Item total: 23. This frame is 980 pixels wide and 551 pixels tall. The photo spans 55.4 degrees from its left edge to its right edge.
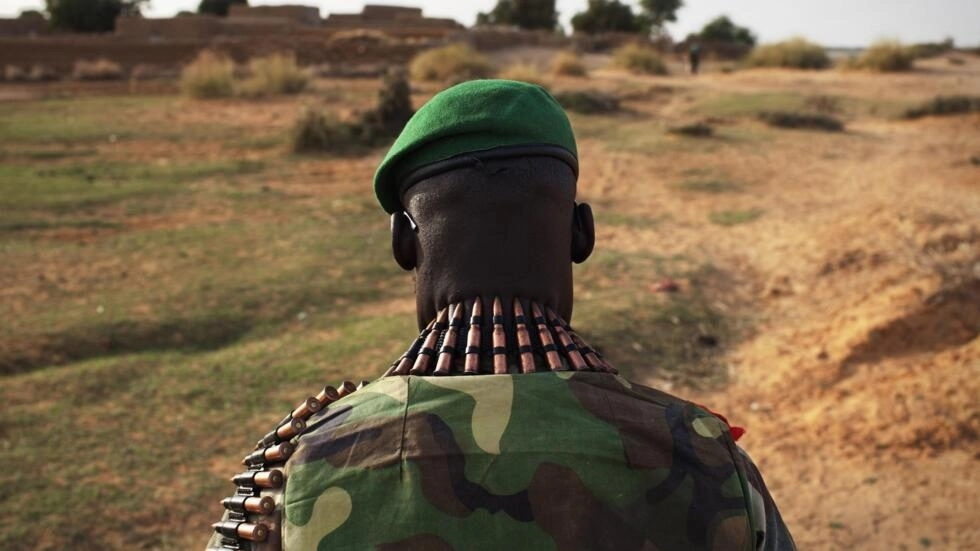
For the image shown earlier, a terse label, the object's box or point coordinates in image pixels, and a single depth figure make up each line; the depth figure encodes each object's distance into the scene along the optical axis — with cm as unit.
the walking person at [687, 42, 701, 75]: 2545
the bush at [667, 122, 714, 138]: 1363
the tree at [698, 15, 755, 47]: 4375
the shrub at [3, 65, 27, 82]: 2116
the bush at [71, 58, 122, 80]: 2205
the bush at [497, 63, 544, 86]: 1945
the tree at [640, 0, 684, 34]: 4341
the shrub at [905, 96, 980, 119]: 1532
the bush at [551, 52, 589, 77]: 2272
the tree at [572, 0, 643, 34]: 4195
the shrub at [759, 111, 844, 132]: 1445
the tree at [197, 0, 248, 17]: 3903
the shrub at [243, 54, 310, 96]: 1822
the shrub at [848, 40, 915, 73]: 2286
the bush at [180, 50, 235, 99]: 1791
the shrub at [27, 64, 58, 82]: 2158
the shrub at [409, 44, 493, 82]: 2095
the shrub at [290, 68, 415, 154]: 1319
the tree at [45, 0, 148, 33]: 3438
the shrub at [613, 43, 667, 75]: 2450
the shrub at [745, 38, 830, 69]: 2561
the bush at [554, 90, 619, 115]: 1609
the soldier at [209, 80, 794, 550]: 127
